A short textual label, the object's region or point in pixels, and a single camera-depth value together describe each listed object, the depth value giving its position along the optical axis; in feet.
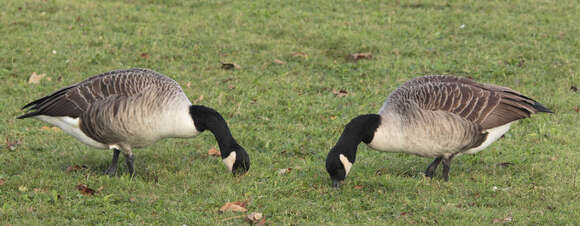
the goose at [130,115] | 45.60
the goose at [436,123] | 45.60
